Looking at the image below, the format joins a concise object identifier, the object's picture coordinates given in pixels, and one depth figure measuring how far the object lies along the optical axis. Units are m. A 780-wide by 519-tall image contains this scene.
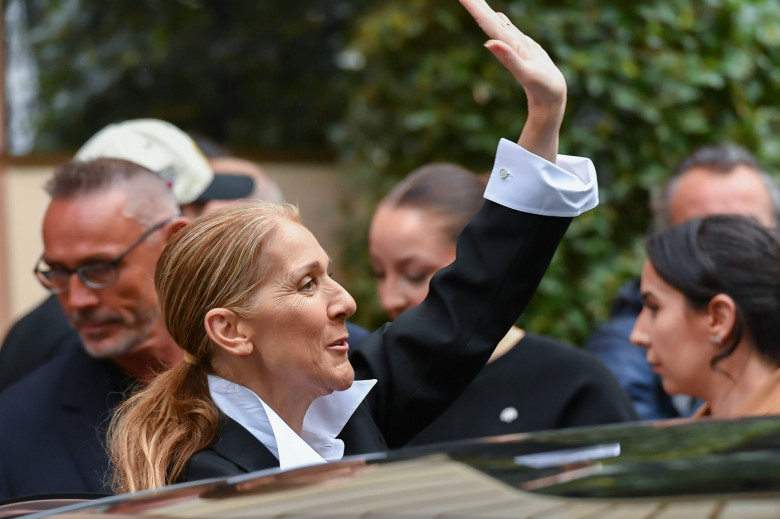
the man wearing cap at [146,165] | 7.17
